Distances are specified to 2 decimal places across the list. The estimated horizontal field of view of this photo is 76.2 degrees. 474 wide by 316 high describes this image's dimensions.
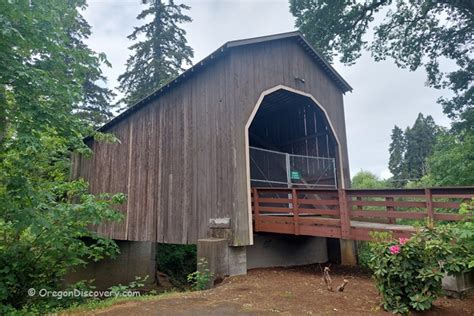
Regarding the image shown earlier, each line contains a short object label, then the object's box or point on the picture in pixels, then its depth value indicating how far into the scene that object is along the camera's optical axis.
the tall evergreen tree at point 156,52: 18.58
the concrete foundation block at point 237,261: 6.36
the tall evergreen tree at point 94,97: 18.25
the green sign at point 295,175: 8.71
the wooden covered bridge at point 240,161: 6.54
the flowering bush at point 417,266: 3.58
